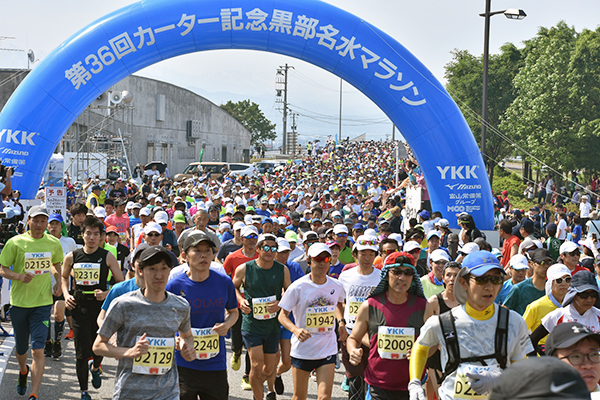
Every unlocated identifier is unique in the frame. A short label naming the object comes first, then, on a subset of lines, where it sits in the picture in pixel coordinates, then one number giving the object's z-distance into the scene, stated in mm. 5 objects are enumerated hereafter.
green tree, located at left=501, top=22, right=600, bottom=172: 30328
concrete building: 30609
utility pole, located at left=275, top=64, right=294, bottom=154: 72350
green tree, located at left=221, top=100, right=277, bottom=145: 88500
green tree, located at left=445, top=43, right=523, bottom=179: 40562
